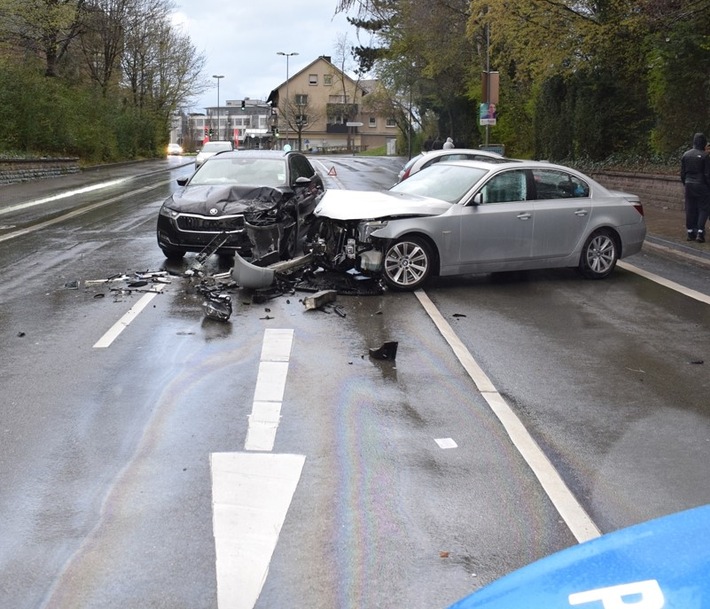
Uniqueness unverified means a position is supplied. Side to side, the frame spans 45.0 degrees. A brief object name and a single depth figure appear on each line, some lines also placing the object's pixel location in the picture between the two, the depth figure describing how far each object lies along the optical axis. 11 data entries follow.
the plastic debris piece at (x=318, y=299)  9.22
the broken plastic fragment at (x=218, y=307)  8.51
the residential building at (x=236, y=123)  76.68
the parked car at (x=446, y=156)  18.59
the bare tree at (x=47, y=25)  34.38
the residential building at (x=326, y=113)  110.50
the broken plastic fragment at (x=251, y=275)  9.88
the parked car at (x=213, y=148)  39.86
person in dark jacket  14.23
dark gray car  10.94
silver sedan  10.12
